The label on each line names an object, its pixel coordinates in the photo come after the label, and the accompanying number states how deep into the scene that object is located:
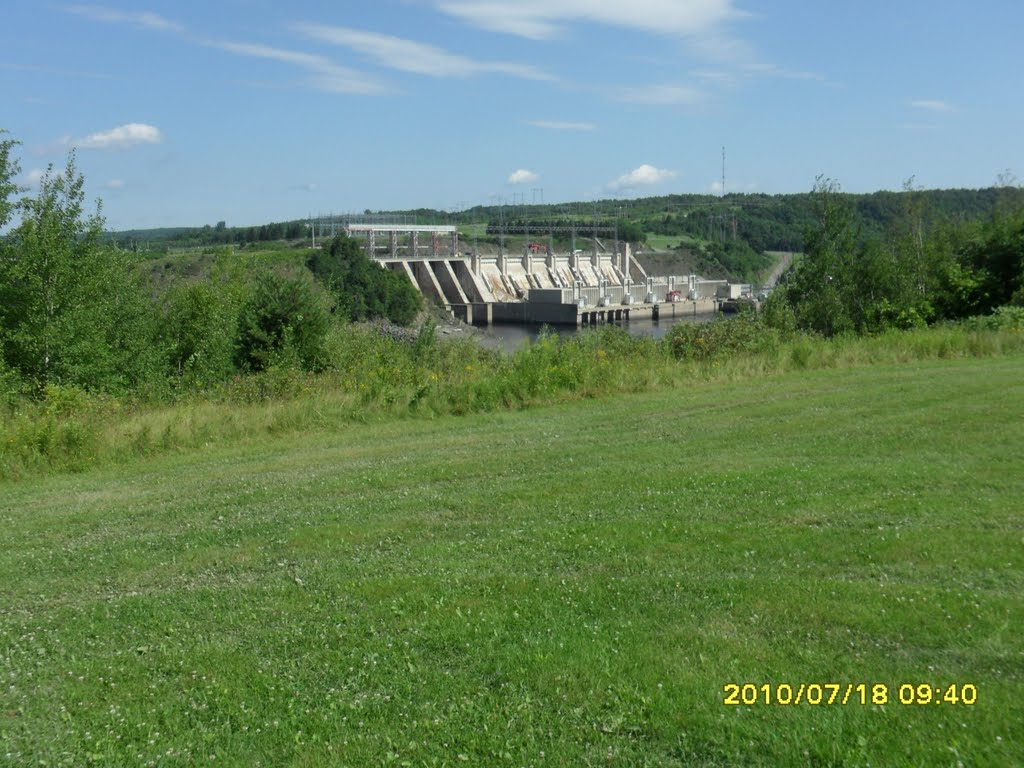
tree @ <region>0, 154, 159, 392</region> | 17.23
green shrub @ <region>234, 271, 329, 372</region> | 20.83
